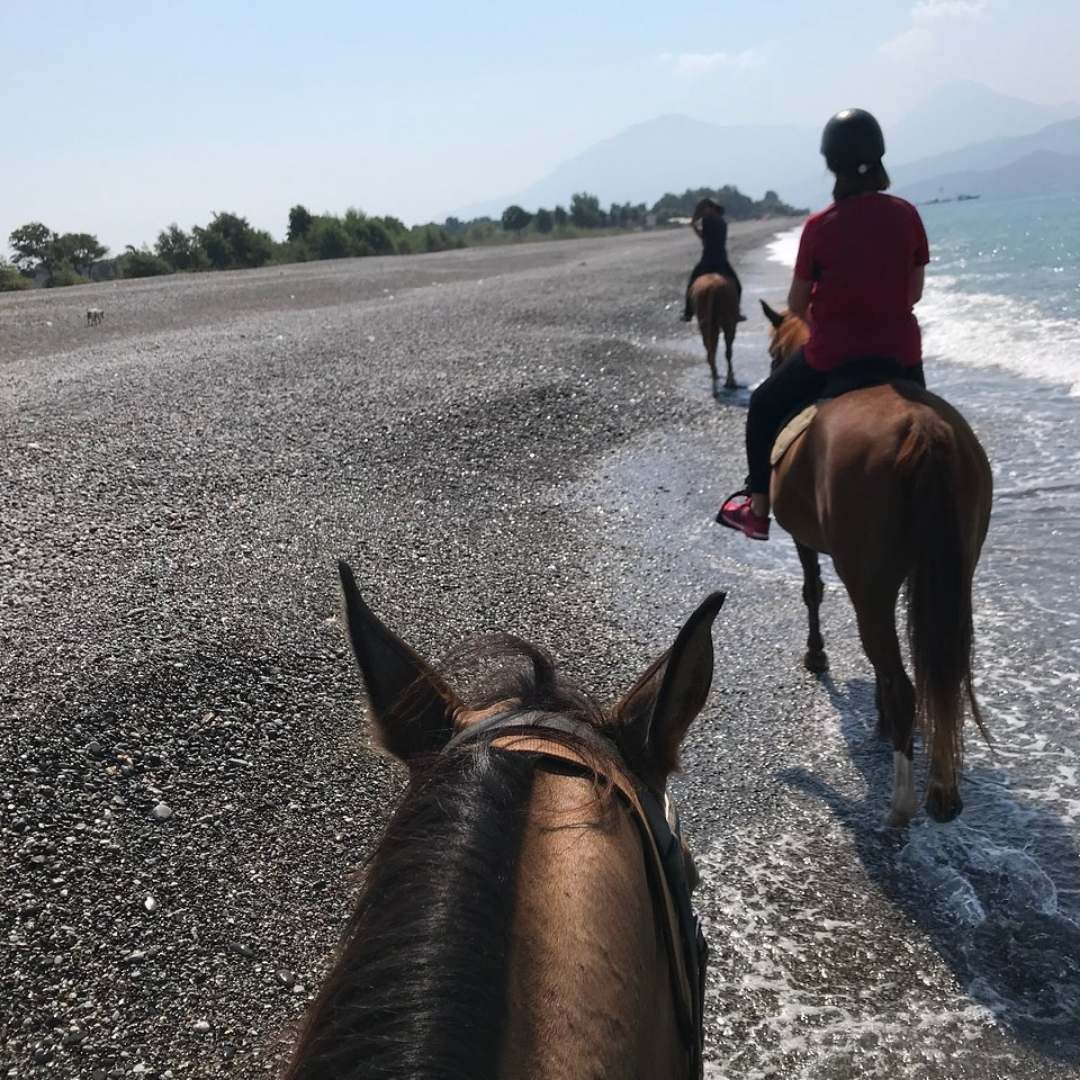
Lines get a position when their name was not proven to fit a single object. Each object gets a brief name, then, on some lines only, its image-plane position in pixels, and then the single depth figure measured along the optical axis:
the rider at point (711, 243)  15.53
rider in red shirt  5.16
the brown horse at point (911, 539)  4.20
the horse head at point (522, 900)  1.19
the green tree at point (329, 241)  53.25
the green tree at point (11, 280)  33.53
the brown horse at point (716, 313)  14.44
